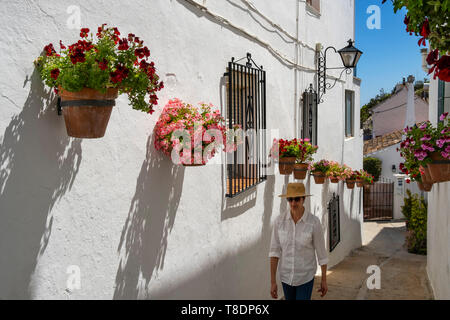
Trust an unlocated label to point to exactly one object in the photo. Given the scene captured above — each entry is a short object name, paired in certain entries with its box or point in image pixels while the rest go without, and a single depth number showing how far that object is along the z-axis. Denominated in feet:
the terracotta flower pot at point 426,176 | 13.10
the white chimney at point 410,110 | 74.20
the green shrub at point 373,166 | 75.41
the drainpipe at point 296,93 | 23.45
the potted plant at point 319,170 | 26.23
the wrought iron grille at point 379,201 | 66.03
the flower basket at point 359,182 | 34.09
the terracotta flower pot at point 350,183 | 33.86
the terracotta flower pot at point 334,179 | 28.50
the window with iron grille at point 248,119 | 15.64
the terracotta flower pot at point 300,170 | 21.68
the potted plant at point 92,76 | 7.11
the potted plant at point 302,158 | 20.53
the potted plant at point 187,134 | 10.41
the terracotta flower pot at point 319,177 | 26.32
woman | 12.54
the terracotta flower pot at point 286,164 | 20.35
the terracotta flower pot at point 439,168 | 12.33
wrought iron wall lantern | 23.73
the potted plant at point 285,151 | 20.21
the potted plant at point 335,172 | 27.77
